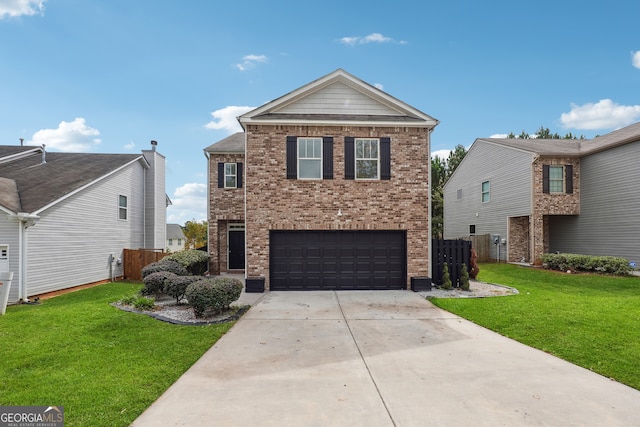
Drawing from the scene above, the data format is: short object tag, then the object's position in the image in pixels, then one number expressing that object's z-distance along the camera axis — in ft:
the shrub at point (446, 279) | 36.30
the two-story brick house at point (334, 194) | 36.17
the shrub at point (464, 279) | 35.27
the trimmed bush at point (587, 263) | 44.14
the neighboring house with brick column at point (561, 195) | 49.44
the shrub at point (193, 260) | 40.81
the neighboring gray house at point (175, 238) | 163.82
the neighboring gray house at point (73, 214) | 31.45
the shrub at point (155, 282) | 29.99
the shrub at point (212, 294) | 24.08
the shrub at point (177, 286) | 28.43
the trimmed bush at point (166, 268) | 34.01
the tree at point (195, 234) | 135.13
